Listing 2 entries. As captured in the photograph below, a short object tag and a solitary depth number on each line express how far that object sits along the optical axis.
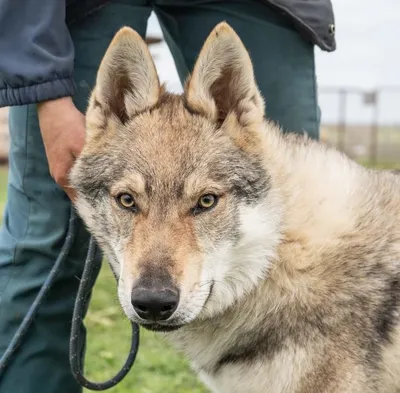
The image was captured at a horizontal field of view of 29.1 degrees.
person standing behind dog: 2.96
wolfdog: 2.46
